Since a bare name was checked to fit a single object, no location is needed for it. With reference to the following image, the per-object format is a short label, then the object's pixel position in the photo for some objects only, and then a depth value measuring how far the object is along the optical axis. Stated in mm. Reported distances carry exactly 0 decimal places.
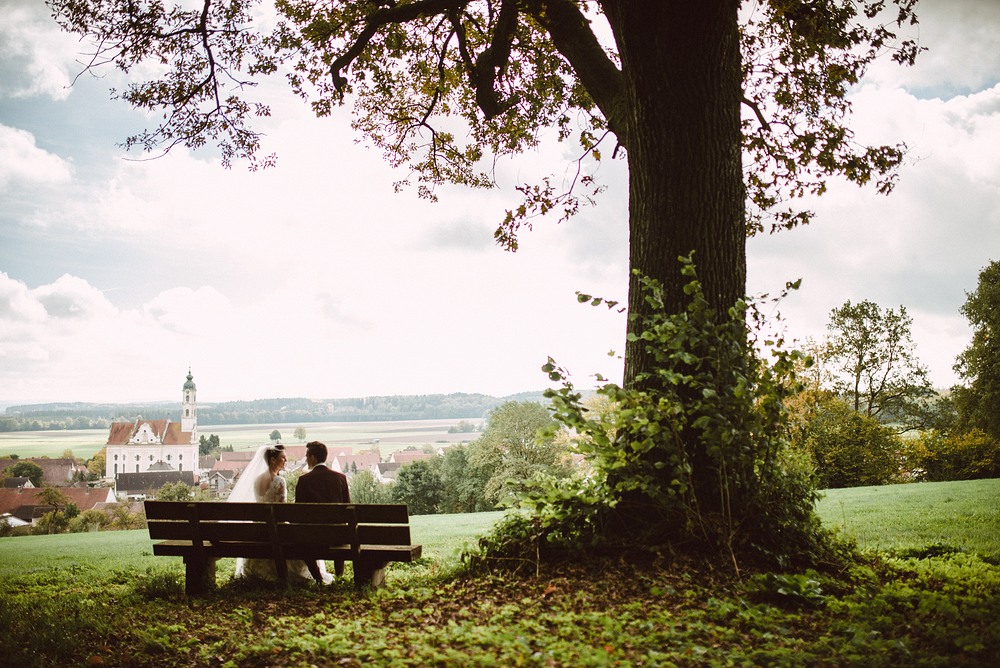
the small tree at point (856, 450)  24312
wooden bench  5648
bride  6500
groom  6676
